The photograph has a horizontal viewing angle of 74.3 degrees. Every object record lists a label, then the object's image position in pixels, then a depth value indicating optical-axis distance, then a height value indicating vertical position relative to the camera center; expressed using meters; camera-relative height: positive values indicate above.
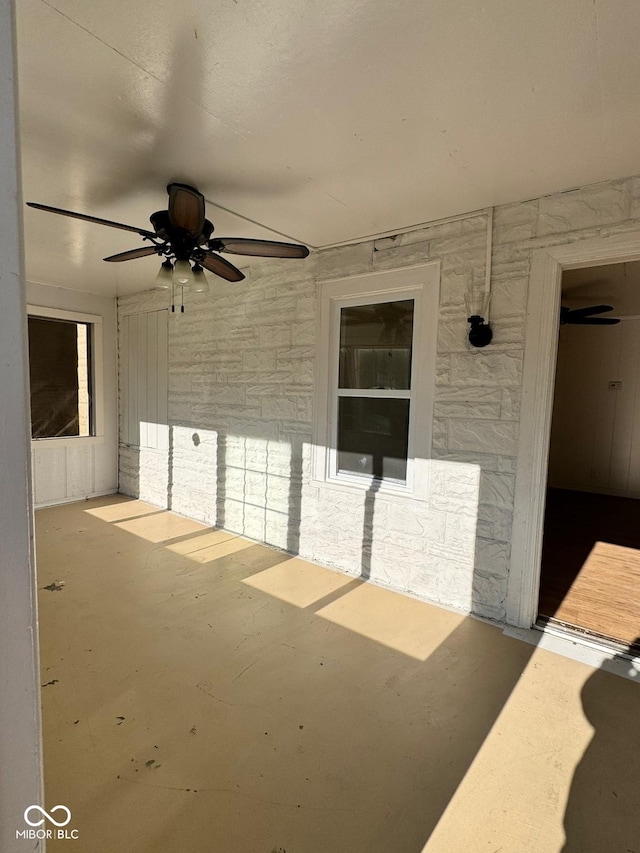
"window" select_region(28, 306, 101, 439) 4.84 +0.18
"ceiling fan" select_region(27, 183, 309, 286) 2.07 +0.82
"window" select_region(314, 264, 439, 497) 2.88 +0.13
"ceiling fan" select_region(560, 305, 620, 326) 3.96 +0.85
